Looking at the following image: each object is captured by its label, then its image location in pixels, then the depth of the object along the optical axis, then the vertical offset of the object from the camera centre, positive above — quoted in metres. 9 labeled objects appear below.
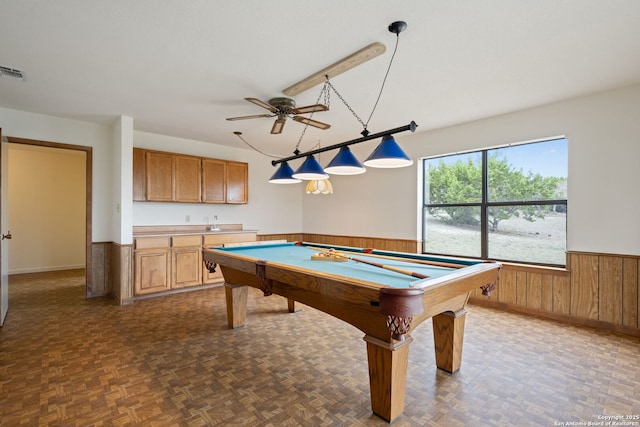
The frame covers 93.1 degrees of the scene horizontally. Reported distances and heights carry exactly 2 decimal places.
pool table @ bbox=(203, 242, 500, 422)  1.59 -0.47
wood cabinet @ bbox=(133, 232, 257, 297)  4.29 -0.75
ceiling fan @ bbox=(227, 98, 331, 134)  2.77 +1.02
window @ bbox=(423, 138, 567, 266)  3.68 +0.13
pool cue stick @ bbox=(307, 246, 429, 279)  1.93 -0.40
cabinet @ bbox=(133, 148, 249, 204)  4.55 +0.56
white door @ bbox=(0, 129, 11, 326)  3.17 -0.17
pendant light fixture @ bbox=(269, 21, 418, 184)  2.20 +0.43
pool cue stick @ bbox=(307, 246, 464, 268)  2.34 -0.41
